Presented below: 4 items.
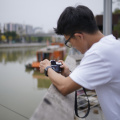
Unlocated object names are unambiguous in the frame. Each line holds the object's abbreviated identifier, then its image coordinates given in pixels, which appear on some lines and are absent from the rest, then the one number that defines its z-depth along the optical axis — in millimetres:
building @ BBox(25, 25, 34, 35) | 111281
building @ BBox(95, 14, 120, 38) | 9742
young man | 824
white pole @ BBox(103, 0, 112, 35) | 3597
